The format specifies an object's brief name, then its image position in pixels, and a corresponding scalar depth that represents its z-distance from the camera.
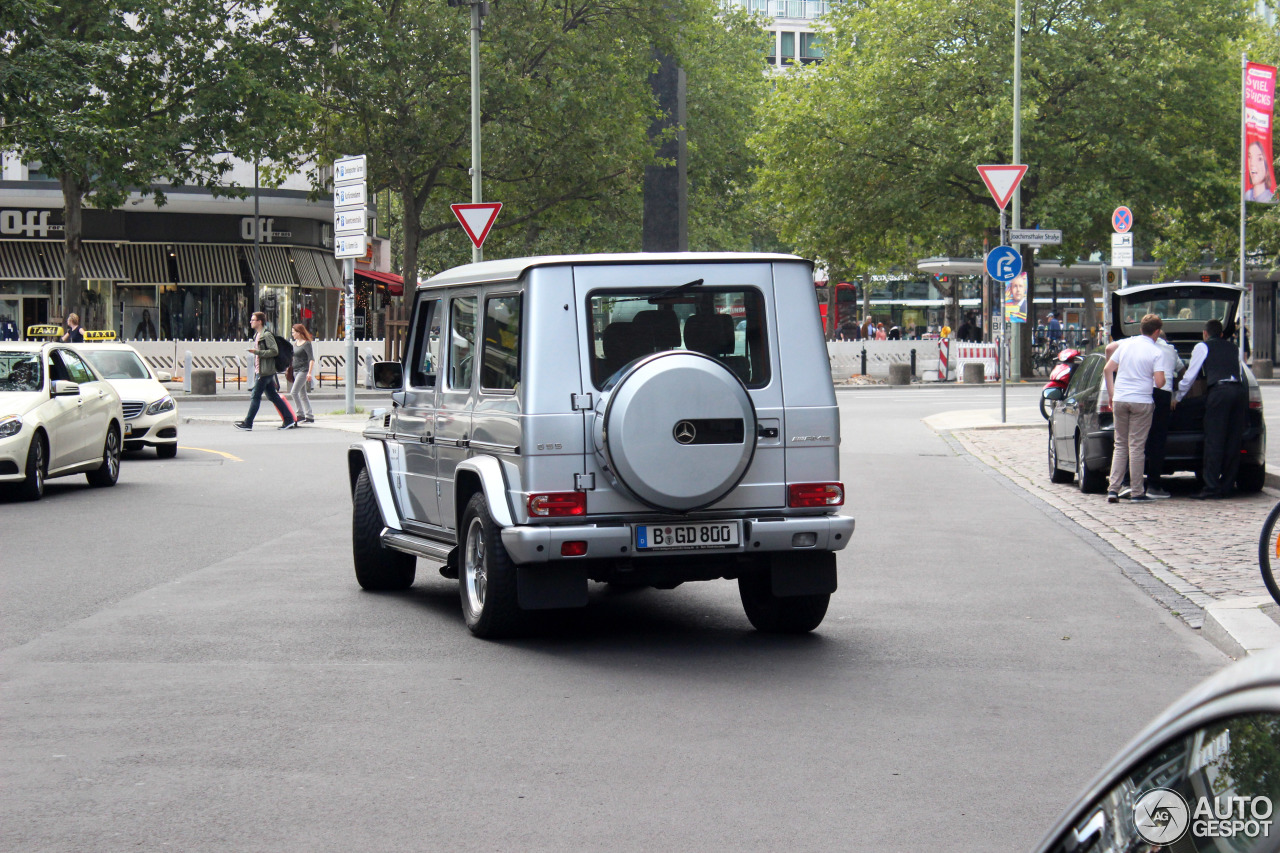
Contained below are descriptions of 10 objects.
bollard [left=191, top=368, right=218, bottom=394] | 39.53
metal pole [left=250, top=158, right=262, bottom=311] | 46.94
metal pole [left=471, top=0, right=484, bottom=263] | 28.77
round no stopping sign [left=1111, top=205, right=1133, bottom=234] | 27.33
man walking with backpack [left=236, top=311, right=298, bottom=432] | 25.78
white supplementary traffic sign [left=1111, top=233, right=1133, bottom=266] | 27.16
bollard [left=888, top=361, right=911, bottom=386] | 45.03
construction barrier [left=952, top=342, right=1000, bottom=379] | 46.00
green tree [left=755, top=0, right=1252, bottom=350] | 42.62
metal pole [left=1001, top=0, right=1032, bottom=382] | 35.38
